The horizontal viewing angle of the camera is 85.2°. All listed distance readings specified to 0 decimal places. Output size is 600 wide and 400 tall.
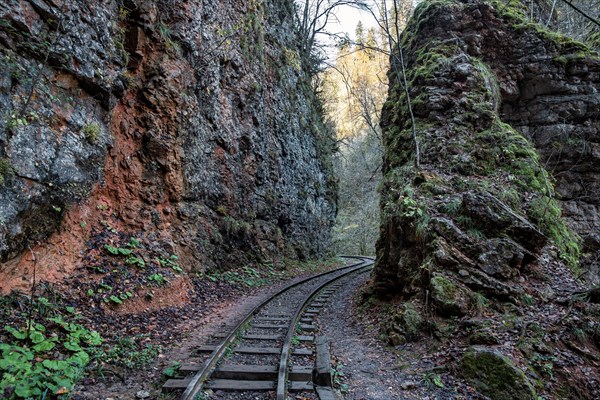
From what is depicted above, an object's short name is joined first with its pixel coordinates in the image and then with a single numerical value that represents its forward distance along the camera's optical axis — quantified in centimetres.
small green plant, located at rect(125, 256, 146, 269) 734
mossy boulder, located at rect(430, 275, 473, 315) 577
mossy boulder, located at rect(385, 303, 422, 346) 594
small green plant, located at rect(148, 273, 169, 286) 753
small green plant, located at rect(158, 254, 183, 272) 827
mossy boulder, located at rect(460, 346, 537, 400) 413
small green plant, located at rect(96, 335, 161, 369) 471
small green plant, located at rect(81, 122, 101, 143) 692
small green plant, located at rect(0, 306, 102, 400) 356
